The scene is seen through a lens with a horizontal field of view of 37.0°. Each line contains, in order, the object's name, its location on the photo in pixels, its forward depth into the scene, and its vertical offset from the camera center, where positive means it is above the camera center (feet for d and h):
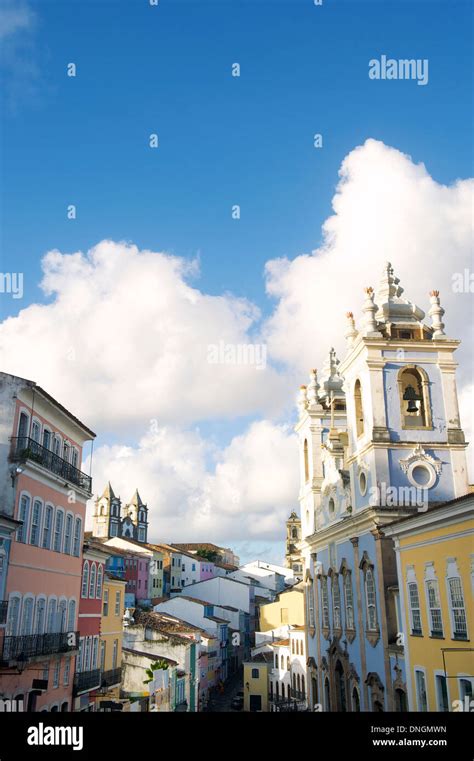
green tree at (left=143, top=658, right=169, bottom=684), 120.37 +3.08
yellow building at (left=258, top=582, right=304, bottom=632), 222.69 +22.64
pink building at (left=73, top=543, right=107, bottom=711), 92.79 +7.34
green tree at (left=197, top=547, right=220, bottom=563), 400.67 +70.24
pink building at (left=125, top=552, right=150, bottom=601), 251.80 +37.93
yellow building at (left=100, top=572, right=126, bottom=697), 107.04 +7.81
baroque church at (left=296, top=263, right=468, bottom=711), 89.51 +27.20
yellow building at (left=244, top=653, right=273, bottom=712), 192.03 +0.51
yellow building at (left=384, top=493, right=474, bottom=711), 59.36 +7.18
